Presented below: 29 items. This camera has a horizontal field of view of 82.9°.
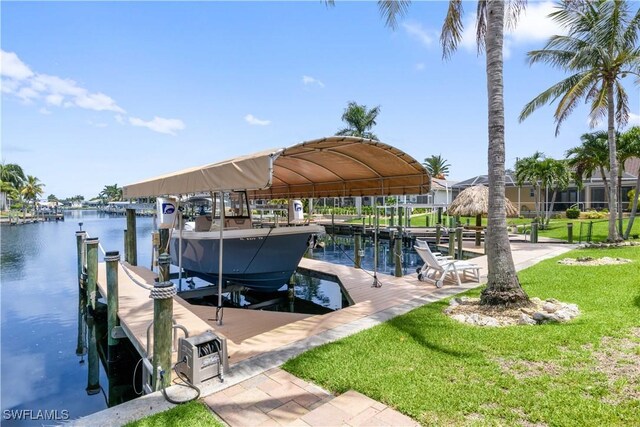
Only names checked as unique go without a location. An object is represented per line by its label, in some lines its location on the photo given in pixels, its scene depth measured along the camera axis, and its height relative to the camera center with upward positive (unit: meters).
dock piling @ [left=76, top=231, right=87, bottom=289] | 11.28 -1.32
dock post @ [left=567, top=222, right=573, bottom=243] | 17.49 -1.16
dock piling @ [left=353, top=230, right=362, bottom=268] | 13.33 -1.54
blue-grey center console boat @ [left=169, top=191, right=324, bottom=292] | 9.46 -0.98
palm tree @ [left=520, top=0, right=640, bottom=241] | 13.96 +6.17
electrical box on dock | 4.06 -1.68
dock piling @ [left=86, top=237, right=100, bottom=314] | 8.41 -1.38
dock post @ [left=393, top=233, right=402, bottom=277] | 10.48 -1.38
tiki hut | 20.31 +0.37
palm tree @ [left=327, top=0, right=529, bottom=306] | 6.49 +0.43
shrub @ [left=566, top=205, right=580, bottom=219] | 30.84 -0.25
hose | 3.74 -1.94
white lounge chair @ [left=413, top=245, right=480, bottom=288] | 9.17 -1.46
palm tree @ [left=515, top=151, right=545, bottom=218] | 26.43 +3.08
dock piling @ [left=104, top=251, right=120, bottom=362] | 6.54 -1.47
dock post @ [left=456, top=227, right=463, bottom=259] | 14.81 -1.26
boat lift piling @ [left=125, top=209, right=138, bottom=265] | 13.17 -1.07
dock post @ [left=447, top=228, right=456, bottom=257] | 12.44 -1.06
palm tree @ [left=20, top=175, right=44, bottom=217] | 69.44 +4.46
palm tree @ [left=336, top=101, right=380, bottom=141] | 44.34 +11.39
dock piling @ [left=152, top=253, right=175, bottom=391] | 4.12 -1.39
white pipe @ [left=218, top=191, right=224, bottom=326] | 6.16 -1.54
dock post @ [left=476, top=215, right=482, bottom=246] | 18.95 -1.16
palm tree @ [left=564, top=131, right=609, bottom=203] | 18.89 +3.07
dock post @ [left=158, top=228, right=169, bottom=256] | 12.30 -0.94
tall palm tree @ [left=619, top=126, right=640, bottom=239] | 16.61 +3.06
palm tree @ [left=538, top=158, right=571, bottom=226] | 25.66 +2.76
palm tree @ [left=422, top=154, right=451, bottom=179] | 63.76 +8.33
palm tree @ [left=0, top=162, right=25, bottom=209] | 66.44 +7.01
